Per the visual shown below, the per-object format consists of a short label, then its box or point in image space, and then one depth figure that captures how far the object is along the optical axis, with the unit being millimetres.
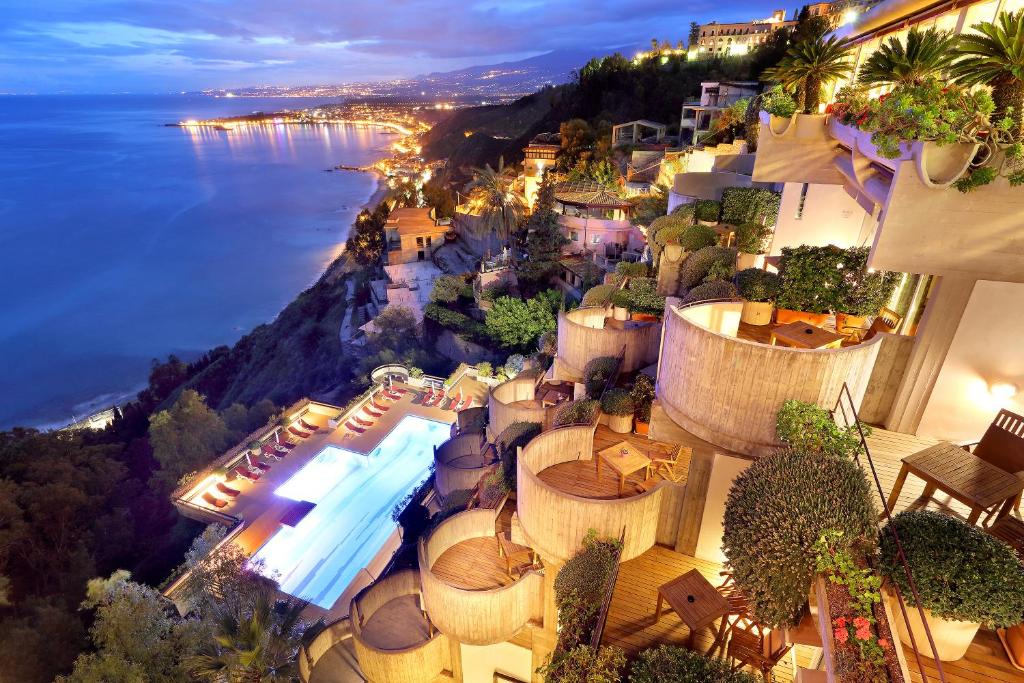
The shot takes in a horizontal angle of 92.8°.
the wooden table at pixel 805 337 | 7137
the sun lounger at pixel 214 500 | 18155
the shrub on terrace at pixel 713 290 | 10691
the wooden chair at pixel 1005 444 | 5426
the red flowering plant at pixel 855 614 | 3756
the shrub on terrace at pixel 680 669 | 4711
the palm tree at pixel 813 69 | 10391
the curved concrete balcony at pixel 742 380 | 6195
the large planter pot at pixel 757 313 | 9070
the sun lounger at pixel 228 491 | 18598
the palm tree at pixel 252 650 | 9812
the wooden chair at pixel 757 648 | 5445
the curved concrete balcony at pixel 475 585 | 8016
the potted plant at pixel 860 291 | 8109
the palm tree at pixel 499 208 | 32656
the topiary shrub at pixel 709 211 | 16344
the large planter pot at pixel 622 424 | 9594
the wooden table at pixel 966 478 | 5043
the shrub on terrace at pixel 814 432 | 5578
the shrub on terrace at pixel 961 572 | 3844
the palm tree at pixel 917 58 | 7027
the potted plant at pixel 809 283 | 8406
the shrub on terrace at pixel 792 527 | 4590
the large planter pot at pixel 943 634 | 4121
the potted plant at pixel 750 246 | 14039
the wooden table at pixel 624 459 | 7789
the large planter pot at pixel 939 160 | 5551
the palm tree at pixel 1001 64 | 5367
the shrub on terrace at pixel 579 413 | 9539
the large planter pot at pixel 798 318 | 8781
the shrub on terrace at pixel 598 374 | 11336
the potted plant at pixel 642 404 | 9562
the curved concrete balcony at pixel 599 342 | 12055
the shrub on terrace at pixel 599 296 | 15126
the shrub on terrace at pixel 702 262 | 13352
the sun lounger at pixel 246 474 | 19406
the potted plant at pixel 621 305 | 13766
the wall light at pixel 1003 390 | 6574
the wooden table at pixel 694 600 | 5824
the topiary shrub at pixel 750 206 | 15625
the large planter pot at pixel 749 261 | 13883
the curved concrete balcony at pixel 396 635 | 9023
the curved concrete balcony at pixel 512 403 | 12500
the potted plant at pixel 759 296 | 9023
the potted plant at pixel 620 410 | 9578
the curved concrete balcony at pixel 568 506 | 7250
